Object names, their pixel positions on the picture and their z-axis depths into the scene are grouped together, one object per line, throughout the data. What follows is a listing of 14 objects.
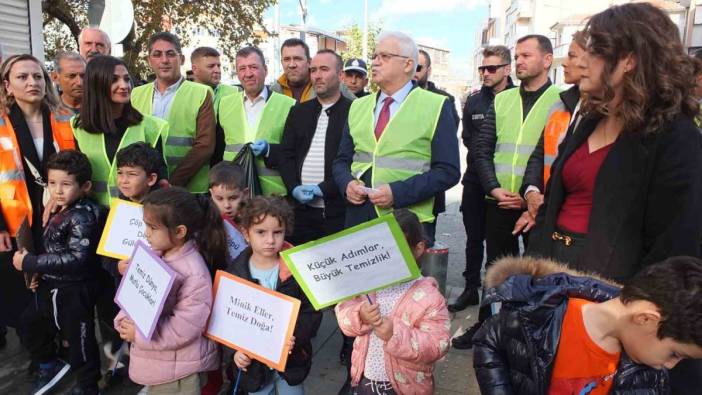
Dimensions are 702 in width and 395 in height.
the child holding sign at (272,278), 2.44
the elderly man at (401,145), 3.03
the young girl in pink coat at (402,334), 2.08
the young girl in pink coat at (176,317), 2.36
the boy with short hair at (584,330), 1.40
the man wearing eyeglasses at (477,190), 4.33
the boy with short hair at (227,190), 3.11
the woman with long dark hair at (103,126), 3.24
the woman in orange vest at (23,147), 3.24
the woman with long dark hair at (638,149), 1.74
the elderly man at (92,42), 4.64
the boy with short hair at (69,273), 2.88
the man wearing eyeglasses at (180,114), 3.81
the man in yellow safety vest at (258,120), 3.88
